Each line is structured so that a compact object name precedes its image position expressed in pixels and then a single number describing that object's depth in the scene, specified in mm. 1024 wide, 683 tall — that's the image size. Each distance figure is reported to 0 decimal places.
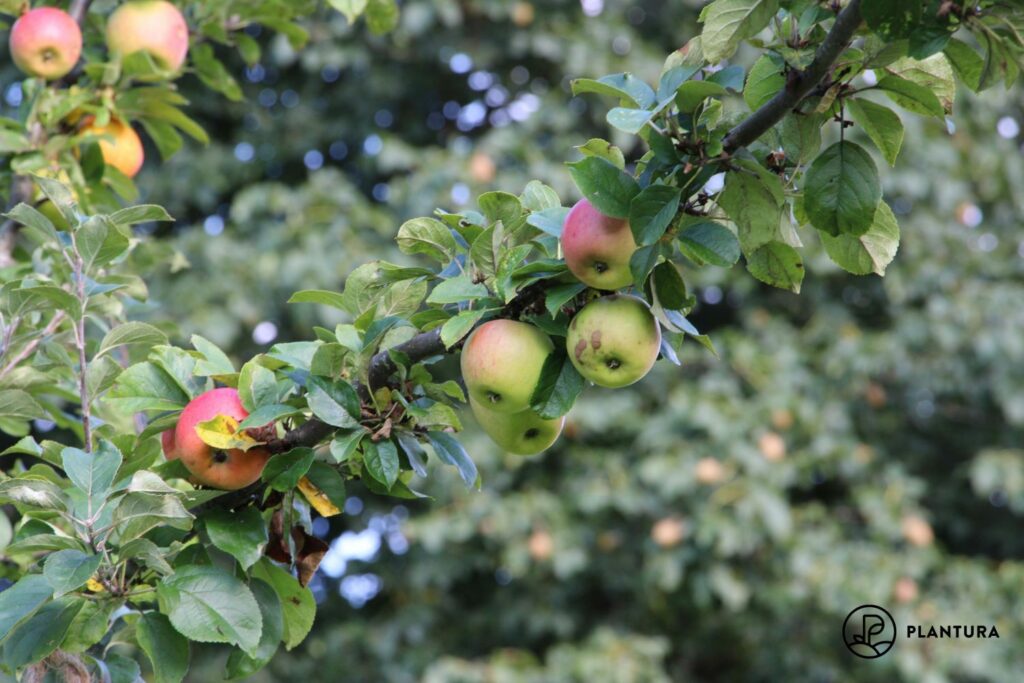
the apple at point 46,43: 2675
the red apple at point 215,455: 2281
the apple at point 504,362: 2223
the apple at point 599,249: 2195
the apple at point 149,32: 2743
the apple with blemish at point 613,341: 2207
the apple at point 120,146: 2727
